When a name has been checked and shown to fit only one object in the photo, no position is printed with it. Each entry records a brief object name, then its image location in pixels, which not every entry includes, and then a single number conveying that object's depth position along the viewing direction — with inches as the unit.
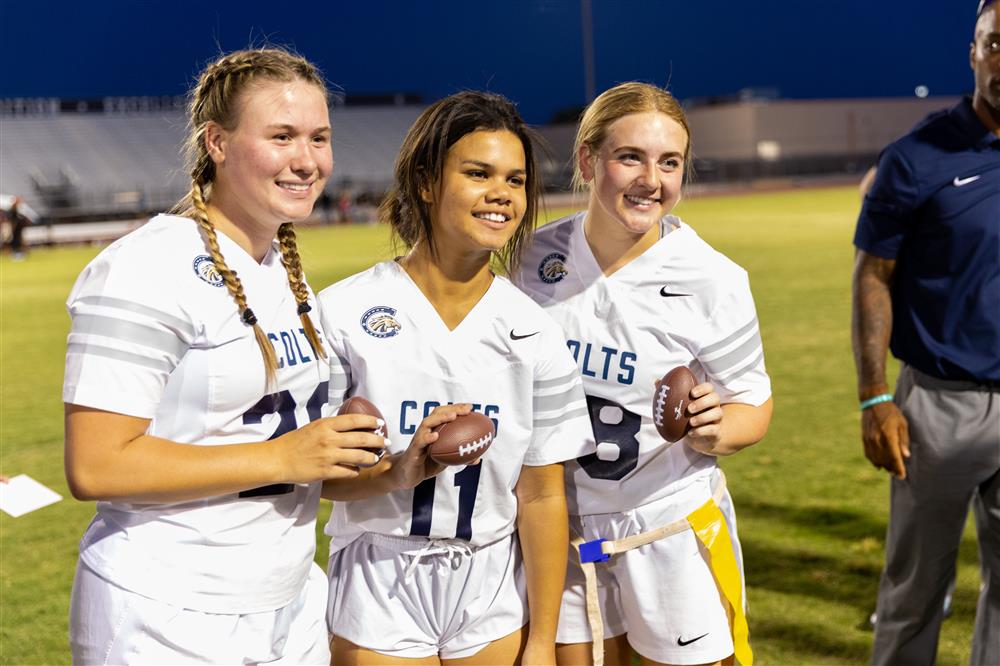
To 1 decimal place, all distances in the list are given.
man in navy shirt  124.9
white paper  107.0
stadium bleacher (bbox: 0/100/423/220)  1644.9
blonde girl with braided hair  70.7
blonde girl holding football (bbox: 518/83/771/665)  99.2
